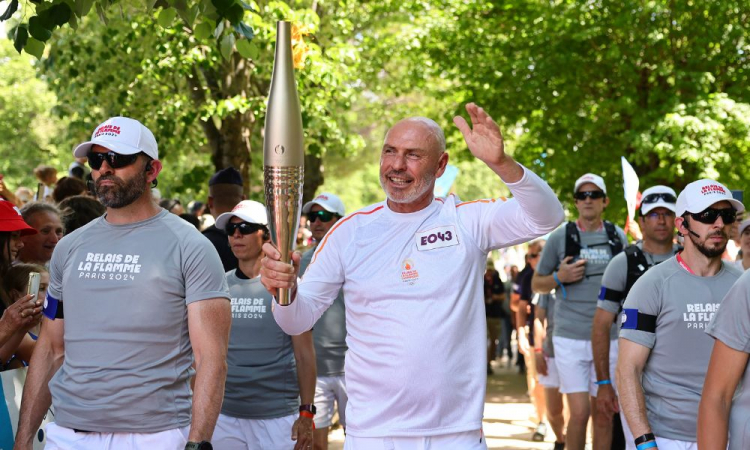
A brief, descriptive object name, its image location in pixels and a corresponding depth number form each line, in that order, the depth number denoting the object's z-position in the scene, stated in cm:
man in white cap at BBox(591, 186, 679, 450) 808
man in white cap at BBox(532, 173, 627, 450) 991
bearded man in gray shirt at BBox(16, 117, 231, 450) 498
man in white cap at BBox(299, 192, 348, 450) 899
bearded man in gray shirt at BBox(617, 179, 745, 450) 615
